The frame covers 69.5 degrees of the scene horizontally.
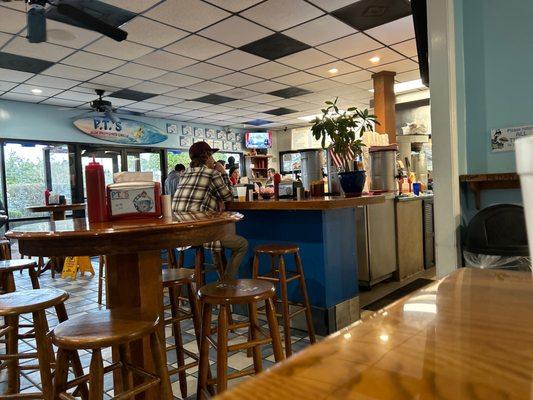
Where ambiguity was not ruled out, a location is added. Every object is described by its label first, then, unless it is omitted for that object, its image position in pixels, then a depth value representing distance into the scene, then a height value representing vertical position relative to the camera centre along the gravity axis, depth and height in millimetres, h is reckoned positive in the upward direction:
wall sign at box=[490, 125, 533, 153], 2162 +238
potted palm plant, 3383 +429
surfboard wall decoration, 8133 +1503
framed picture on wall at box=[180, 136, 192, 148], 10023 +1392
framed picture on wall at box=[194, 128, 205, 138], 10441 +1666
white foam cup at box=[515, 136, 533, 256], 328 +4
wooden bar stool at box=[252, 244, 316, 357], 2584 -647
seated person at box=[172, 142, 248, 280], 3035 -24
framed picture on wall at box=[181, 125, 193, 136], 10109 +1686
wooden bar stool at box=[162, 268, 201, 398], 2211 -692
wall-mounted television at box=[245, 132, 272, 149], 11508 +1512
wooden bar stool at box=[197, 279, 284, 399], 1795 -654
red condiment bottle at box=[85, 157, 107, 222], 1826 +31
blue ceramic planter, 3365 +29
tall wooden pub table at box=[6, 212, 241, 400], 1400 -172
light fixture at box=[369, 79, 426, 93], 7582 +1966
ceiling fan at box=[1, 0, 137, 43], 3186 +1549
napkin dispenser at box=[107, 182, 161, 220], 1840 -16
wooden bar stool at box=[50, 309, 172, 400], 1334 -500
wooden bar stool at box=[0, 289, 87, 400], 1766 -639
